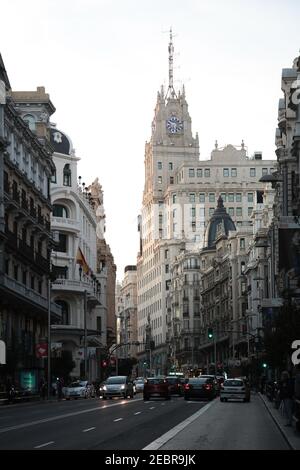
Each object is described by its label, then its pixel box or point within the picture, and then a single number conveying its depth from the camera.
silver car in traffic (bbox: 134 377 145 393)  89.84
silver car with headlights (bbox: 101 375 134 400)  65.31
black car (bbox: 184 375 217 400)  57.88
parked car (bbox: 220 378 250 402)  54.16
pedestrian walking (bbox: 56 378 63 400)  69.19
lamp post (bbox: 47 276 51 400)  70.40
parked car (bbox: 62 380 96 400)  71.50
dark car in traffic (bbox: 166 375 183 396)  69.49
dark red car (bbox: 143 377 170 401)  59.69
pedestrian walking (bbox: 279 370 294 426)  29.57
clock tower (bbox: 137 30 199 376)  192.12
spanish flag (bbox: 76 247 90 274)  94.25
